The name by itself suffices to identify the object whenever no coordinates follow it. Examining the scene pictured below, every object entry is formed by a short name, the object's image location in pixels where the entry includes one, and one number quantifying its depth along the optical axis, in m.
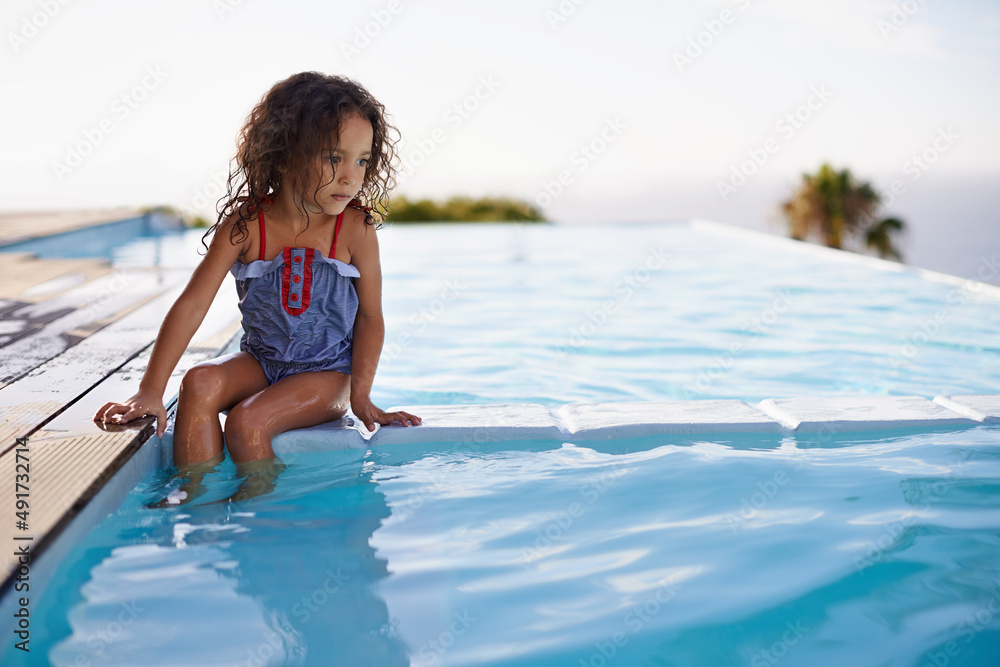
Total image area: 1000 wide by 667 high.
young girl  2.04
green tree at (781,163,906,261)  11.56
